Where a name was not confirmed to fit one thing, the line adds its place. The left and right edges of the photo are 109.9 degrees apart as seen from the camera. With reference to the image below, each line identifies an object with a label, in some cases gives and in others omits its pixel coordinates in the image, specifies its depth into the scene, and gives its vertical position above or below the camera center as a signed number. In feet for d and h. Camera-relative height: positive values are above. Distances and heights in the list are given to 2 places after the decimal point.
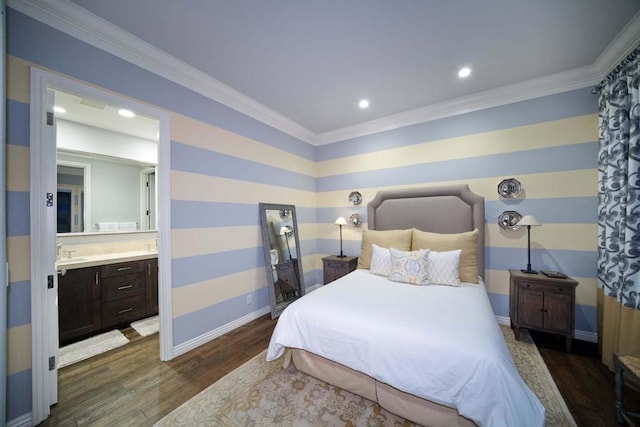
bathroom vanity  8.16 -3.17
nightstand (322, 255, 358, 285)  11.60 -2.81
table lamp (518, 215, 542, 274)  7.92 -0.41
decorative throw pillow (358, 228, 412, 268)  9.86 -1.26
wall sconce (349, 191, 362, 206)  12.54 +0.85
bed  4.00 -2.83
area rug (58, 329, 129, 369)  7.36 -4.75
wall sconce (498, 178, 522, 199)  8.91 +0.99
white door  5.30 -0.77
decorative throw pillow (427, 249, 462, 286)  7.85 -1.98
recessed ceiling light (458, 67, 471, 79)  7.81 +5.00
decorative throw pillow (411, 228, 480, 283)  8.23 -1.28
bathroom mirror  9.68 +2.27
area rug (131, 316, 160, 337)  9.09 -4.80
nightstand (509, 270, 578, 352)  7.29 -3.09
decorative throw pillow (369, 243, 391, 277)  9.09 -2.02
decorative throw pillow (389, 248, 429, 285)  8.02 -2.00
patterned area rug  5.05 -4.70
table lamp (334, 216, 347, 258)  12.13 -0.43
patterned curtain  5.98 +0.83
